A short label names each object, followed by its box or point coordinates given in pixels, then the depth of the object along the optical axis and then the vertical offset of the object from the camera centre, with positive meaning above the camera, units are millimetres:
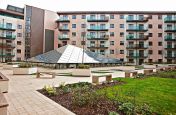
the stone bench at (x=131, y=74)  11231 -1495
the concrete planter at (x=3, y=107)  2489 -1013
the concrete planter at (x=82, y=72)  12004 -1407
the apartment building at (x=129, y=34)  33484 +6752
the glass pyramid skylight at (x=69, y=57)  19958 +181
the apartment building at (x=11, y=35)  32053 +6163
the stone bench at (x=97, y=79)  8463 -1478
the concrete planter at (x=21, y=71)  12552 -1386
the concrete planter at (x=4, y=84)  5896 -1304
